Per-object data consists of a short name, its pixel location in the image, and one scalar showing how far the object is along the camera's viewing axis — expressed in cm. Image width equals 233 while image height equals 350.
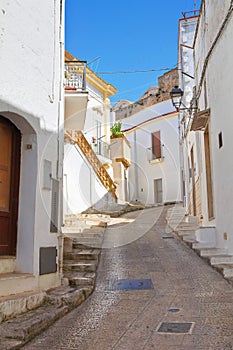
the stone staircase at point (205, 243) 703
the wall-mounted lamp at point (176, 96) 979
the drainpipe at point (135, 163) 2620
